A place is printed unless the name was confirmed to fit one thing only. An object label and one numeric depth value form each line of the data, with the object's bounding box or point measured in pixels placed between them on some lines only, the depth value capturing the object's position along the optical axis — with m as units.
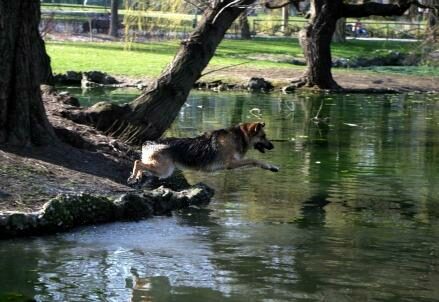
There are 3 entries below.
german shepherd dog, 14.94
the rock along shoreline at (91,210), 11.70
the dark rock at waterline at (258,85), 38.16
